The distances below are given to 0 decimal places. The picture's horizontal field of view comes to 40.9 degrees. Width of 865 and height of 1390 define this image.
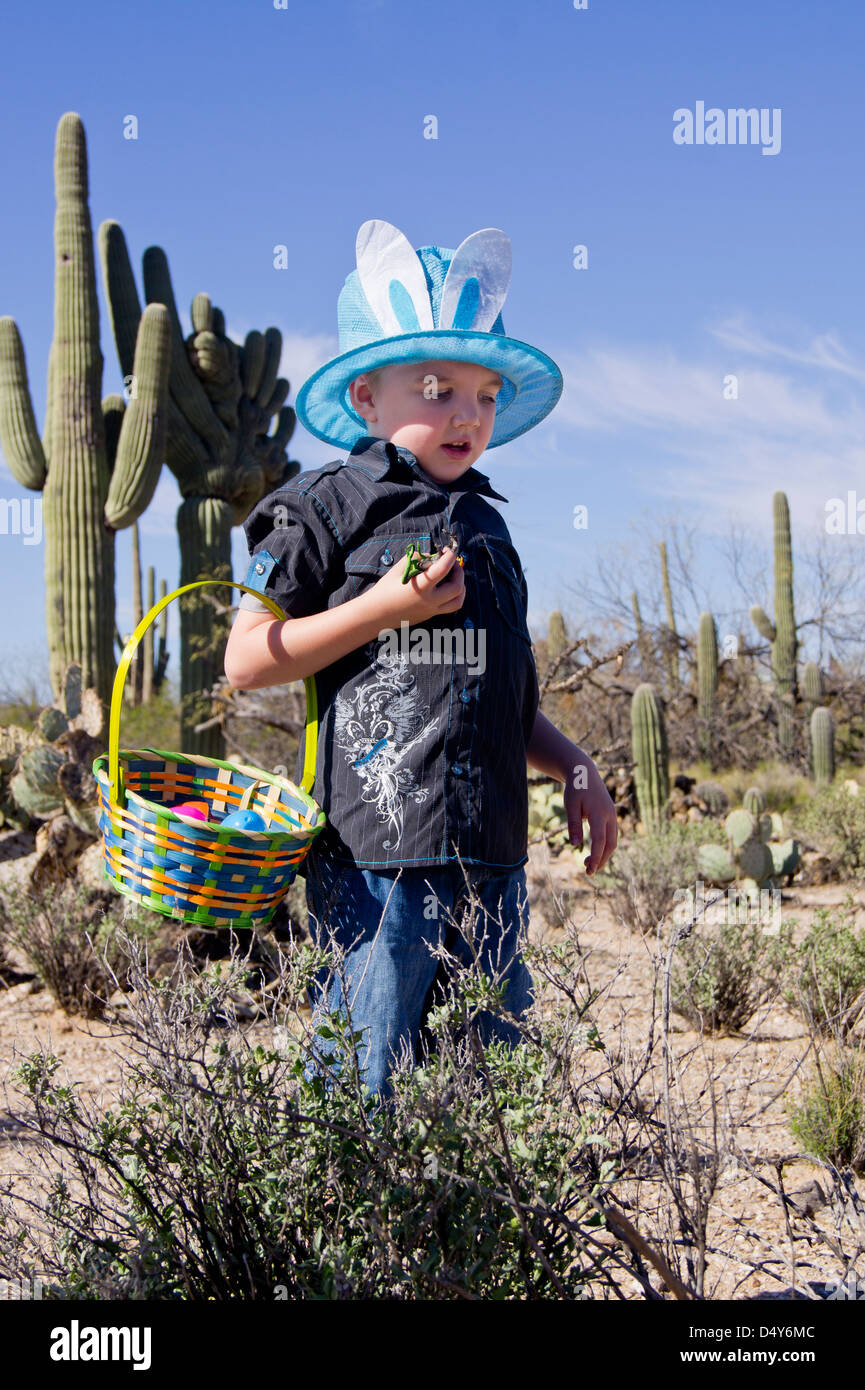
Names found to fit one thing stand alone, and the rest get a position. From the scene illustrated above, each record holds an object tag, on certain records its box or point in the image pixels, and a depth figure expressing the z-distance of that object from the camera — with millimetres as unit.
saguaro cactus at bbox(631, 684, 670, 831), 9352
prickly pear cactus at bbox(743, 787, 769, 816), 9094
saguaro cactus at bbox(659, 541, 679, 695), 15956
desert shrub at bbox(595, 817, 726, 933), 6227
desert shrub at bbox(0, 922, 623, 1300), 1436
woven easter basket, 1757
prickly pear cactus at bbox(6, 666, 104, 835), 6250
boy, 1822
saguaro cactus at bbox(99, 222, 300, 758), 10539
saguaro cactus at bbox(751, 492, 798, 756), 14820
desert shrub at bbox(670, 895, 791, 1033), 4258
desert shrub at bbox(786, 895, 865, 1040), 4000
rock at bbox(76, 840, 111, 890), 5516
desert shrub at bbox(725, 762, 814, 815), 11805
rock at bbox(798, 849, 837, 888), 8070
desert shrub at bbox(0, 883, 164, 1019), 4691
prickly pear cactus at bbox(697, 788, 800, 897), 7332
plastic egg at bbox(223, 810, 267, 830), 2107
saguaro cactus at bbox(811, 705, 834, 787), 12359
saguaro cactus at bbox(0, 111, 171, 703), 8734
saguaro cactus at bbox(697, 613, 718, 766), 14422
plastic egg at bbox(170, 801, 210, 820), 2197
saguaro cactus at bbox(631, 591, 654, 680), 15977
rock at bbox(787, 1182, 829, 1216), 2840
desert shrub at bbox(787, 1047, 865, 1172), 3098
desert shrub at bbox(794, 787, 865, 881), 8078
